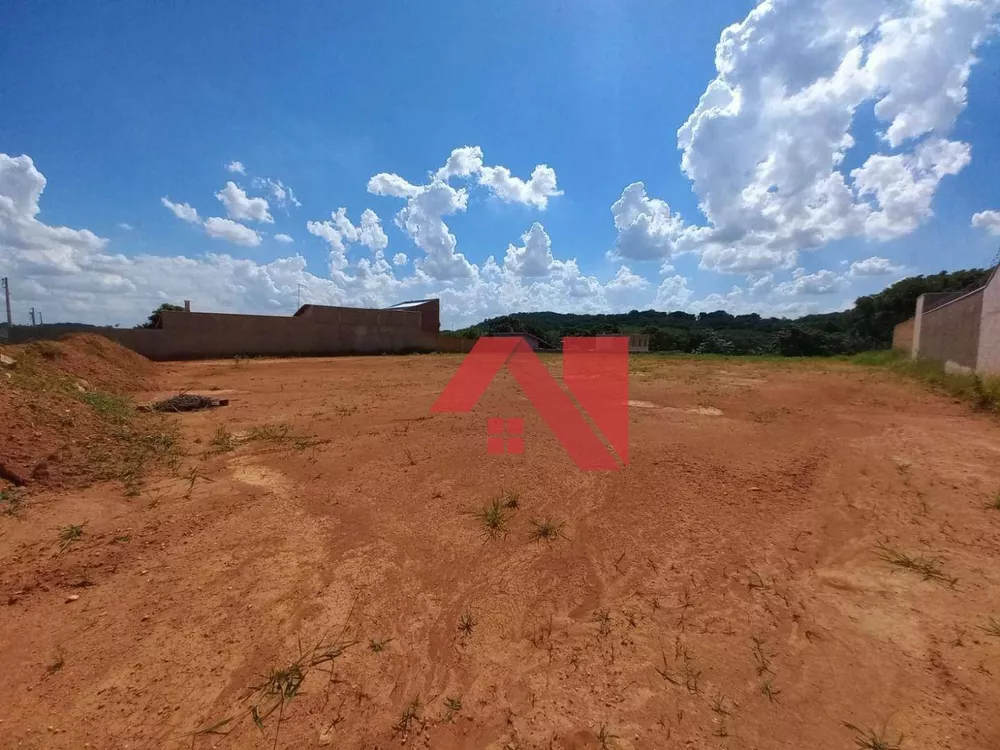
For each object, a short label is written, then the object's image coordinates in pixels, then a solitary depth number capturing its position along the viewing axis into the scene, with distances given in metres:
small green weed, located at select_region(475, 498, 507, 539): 3.66
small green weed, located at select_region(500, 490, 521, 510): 4.17
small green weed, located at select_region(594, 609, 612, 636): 2.53
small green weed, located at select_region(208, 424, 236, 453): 5.45
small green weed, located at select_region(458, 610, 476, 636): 2.53
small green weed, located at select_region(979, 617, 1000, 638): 2.43
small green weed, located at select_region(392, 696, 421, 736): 1.93
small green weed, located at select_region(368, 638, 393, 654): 2.34
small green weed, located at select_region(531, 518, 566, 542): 3.61
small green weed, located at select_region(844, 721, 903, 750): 1.83
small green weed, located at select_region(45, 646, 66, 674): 2.15
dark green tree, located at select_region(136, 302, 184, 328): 18.09
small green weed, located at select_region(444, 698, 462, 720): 2.01
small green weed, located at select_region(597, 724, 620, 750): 1.85
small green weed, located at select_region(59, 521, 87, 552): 3.16
